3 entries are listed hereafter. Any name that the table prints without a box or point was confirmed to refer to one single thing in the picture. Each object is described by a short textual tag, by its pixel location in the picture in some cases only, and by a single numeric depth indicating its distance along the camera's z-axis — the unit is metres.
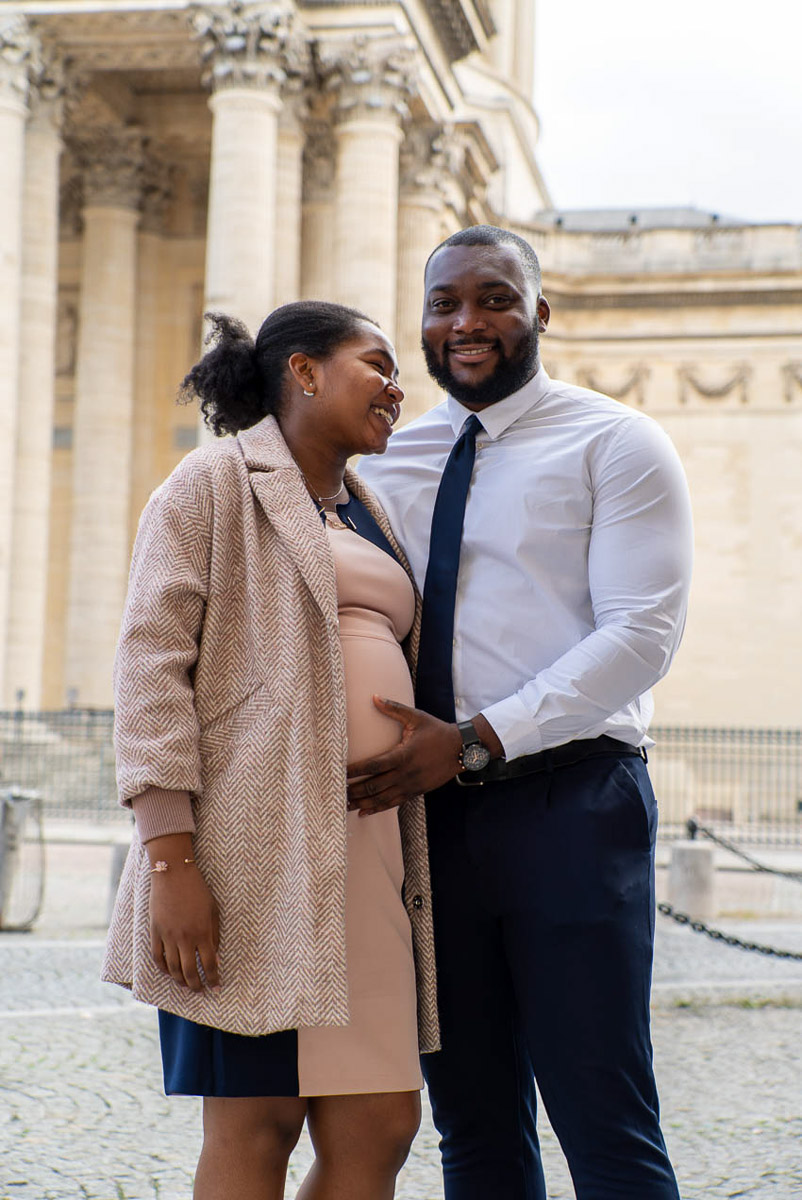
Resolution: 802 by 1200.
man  2.91
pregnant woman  2.68
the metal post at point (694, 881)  11.28
